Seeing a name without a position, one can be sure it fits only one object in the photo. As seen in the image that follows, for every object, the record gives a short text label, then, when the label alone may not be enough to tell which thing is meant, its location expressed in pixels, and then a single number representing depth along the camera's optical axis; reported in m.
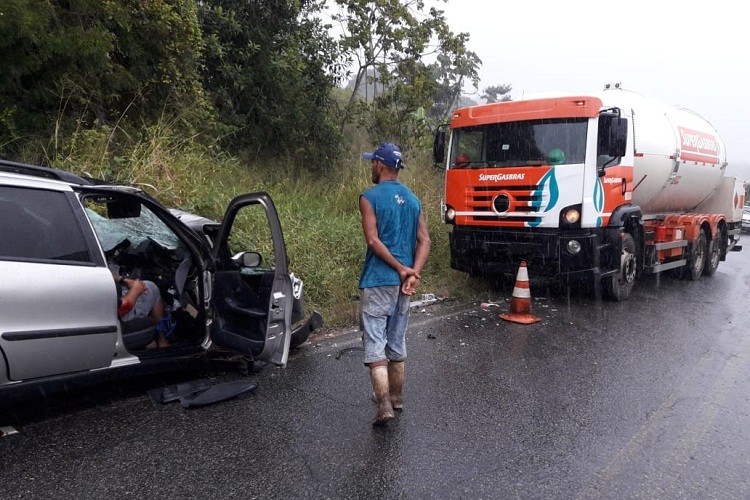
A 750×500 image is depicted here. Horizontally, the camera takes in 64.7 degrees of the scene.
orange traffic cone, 6.98
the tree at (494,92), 32.91
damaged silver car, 3.35
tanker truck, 7.37
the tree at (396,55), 12.86
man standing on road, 3.77
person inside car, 4.24
